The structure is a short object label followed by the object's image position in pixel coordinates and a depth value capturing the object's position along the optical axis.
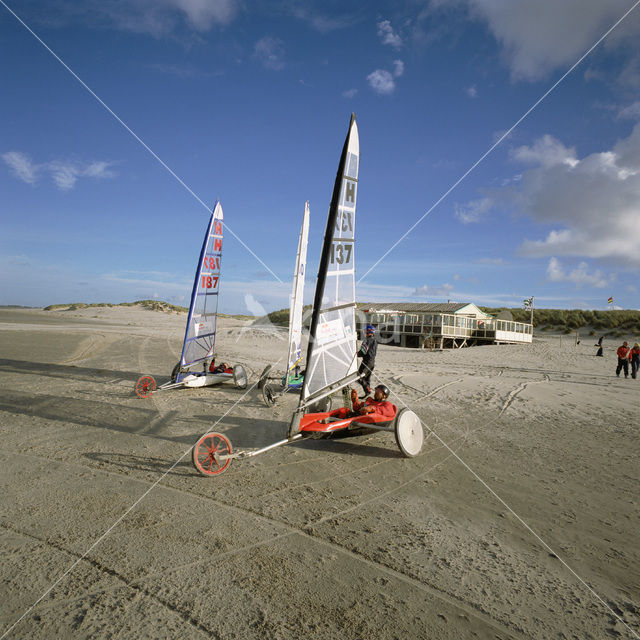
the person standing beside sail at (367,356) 7.93
